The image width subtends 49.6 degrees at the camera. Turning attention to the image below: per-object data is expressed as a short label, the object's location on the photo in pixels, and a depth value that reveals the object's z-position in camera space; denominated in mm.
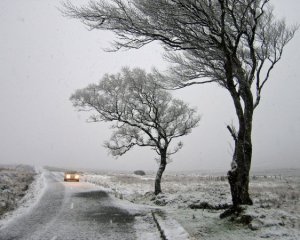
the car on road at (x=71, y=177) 39594
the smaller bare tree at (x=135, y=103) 23469
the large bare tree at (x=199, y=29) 10383
